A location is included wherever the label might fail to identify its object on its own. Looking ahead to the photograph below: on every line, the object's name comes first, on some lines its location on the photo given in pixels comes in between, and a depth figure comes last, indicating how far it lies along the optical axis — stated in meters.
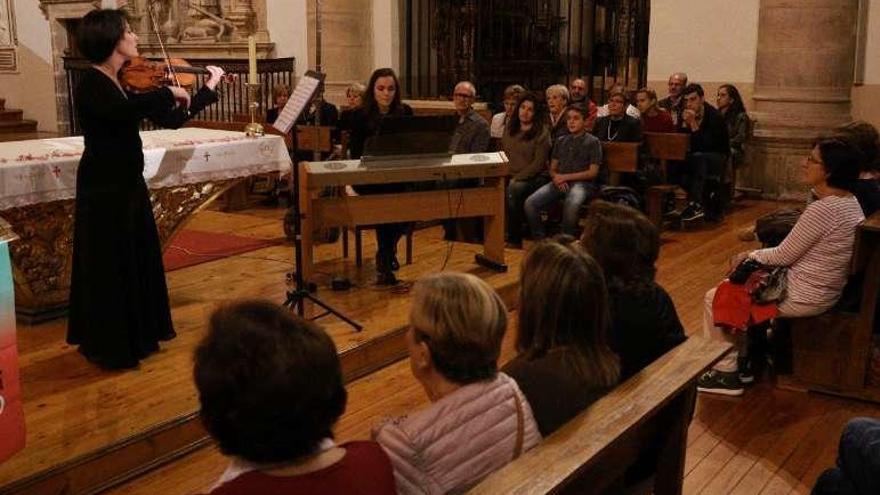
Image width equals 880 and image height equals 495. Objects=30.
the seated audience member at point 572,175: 6.54
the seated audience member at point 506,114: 7.24
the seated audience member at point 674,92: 8.54
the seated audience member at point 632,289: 2.69
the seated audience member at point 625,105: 7.24
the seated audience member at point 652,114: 7.93
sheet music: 3.85
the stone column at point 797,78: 8.30
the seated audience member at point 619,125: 7.12
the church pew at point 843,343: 3.87
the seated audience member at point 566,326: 2.16
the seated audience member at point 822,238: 3.83
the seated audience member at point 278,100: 8.59
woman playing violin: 3.64
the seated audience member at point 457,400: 1.77
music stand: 3.87
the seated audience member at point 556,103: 7.23
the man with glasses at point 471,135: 6.13
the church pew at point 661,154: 7.17
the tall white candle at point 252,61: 4.51
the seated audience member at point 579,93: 8.13
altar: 4.21
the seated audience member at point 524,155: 6.76
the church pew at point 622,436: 1.75
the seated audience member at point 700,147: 7.72
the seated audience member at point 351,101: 7.36
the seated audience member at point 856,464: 2.12
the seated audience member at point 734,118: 8.32
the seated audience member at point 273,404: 1.42
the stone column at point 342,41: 11.02
